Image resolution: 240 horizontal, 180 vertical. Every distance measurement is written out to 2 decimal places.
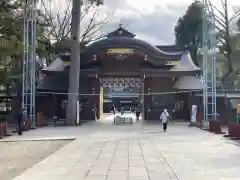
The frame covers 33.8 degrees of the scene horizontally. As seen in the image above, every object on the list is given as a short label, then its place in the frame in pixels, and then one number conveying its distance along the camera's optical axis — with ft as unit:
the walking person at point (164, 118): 75.23
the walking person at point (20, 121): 70.90
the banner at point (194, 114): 92.32
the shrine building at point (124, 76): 107.96
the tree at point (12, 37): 77.31
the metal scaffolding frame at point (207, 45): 80.79
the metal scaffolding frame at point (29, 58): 84.23
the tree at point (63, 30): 130.35
